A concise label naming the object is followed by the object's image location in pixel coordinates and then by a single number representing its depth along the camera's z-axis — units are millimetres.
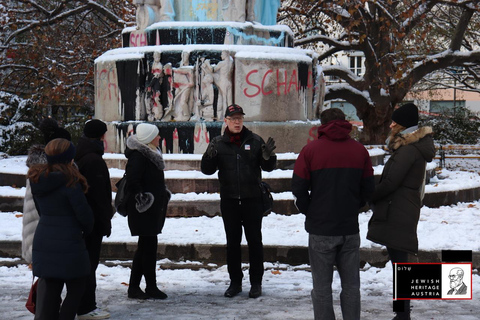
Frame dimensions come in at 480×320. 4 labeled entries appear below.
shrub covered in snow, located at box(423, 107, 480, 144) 31250
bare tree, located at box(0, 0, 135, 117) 23547
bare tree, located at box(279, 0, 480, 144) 22047
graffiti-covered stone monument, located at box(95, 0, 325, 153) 12000
